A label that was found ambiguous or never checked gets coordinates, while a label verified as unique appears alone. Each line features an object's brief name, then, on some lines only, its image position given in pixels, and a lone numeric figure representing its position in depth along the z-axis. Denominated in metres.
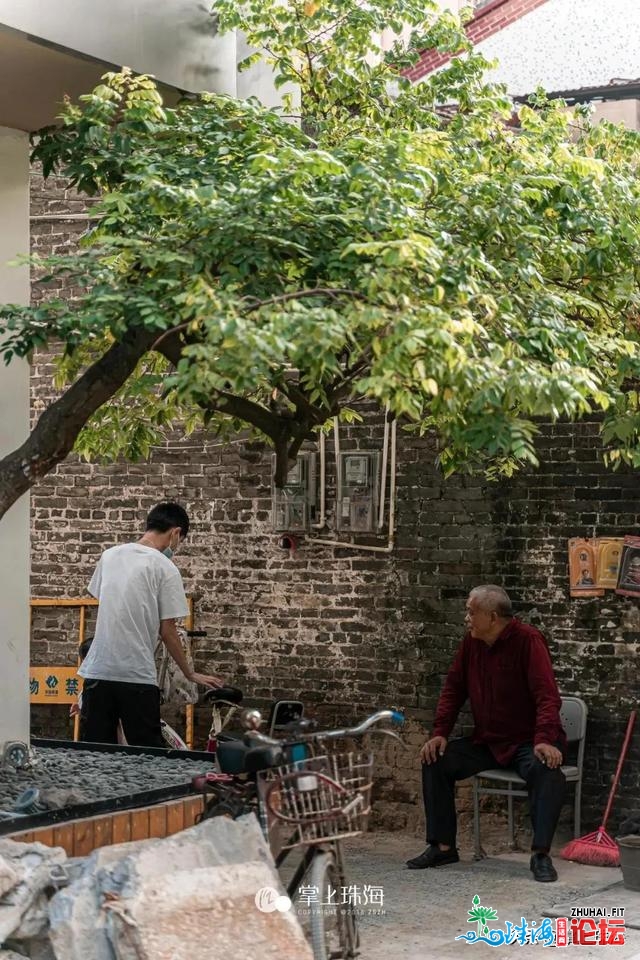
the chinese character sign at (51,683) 10.59
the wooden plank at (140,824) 6.11
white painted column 7.29
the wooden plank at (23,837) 5.61
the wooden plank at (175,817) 6.29
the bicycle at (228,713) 8.70
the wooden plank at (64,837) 5.78
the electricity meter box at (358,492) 9.38
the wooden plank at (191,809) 6.39
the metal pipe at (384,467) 9.33
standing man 8.07
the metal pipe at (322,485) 9.59
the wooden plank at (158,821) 6.18
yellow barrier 10.57
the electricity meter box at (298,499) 9.64
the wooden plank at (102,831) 5.95
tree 5.12
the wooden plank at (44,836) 5.70
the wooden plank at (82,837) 5.87
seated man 7.90
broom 8.02
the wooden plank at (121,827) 6.02
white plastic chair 8.15
